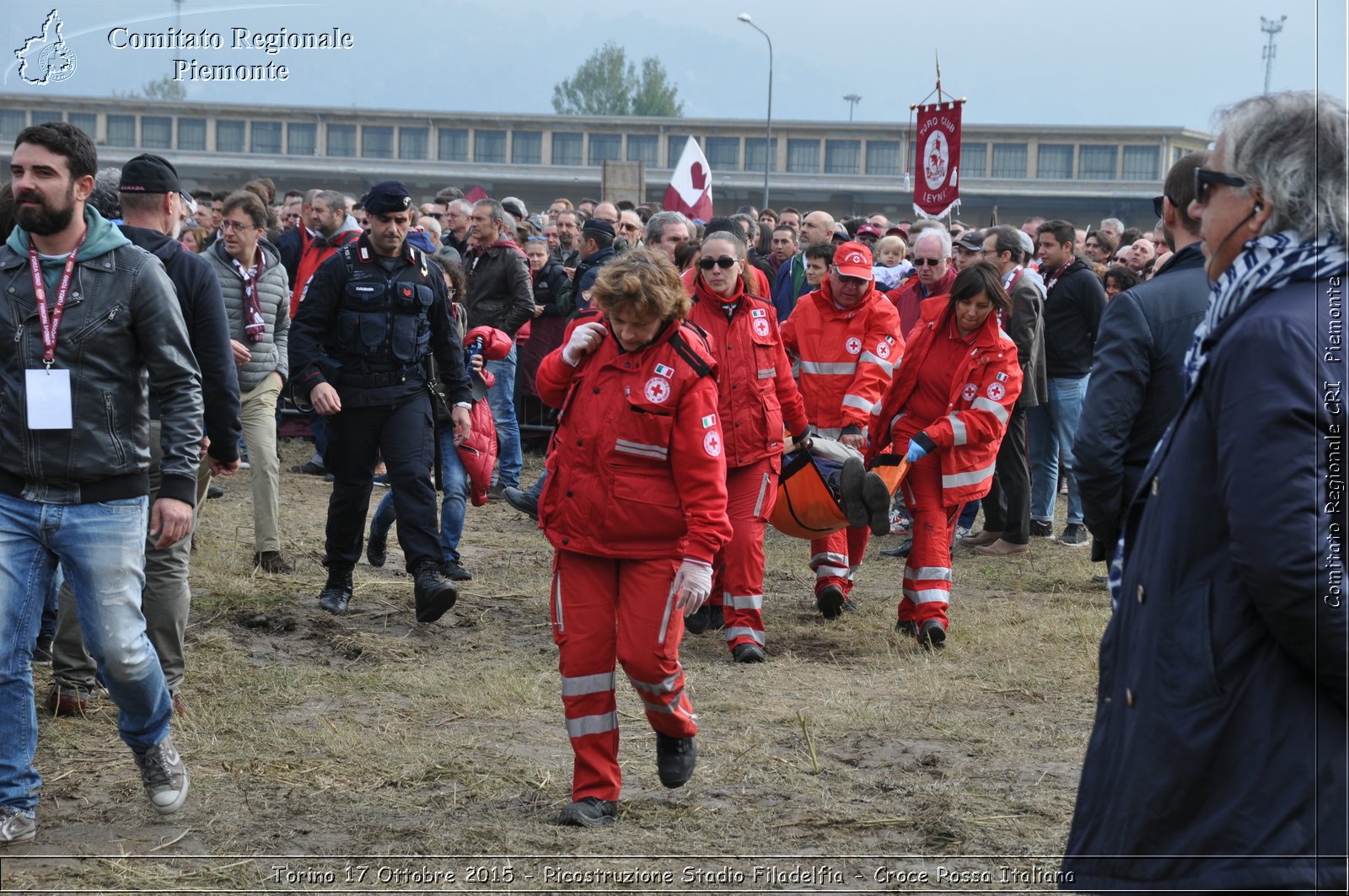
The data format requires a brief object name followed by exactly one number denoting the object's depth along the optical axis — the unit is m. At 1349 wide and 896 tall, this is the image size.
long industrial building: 60.09
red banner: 16.11
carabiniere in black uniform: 7.94
